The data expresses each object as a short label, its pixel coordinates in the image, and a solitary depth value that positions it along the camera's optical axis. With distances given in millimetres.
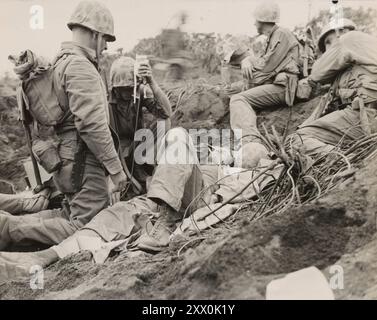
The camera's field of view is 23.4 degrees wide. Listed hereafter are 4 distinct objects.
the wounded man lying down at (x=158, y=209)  6488
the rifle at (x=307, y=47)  8984
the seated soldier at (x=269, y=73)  8805
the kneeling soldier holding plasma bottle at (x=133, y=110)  8281
